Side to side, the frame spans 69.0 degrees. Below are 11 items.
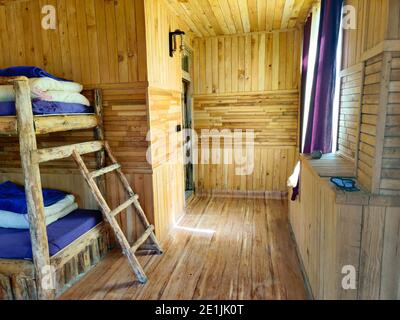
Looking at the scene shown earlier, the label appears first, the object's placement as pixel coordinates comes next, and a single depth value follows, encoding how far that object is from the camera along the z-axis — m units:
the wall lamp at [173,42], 3.09
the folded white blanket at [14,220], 2.32
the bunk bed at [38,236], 1.84
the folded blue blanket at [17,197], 2.35
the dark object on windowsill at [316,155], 2.45
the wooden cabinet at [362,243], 1.46
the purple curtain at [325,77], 2.23
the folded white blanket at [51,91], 1.88
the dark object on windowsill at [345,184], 1.53
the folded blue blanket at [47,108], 1.86
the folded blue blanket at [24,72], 2.12
